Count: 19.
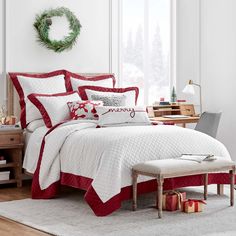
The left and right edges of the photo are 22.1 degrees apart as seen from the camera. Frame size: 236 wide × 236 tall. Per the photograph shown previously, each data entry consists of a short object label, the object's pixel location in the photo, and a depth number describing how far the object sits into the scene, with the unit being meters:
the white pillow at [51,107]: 5.97
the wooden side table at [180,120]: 7.02
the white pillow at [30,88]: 6.24
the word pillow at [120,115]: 5.64
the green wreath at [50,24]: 6.68
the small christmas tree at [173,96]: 7.70
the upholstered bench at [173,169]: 4.60
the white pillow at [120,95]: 6.27
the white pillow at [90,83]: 6.62
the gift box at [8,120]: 6.08
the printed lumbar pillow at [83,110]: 5.94
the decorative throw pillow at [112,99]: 6.20
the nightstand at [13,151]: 5.96
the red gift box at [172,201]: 4.89
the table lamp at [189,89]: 7.29
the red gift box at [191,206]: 4.81
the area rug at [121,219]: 4.24
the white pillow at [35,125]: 6.12
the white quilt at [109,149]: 4.79
